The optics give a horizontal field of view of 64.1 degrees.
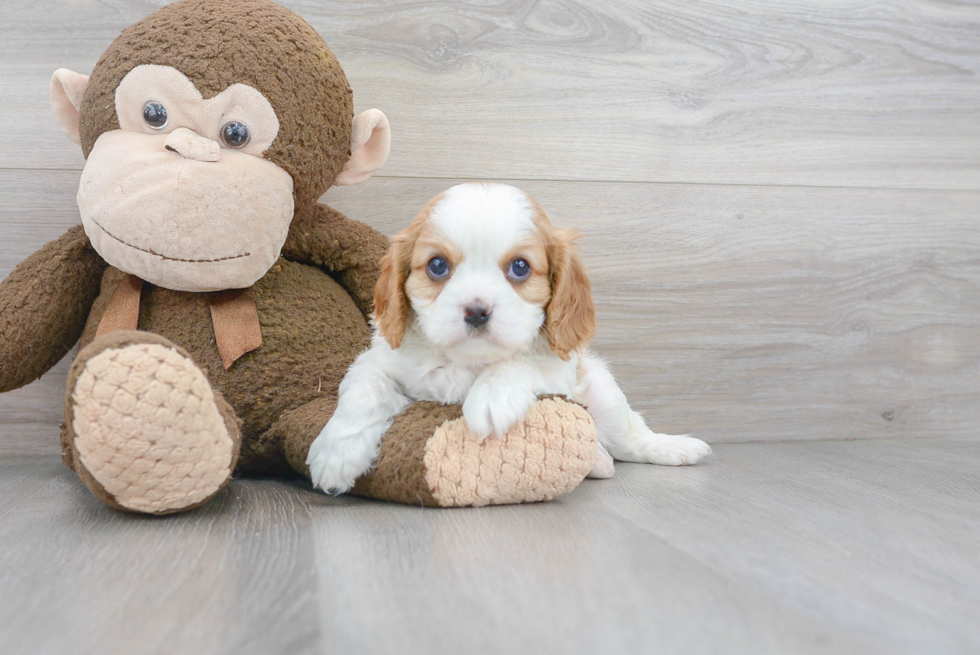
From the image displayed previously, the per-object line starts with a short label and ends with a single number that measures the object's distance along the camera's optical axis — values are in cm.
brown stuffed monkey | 93
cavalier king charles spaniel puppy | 107
